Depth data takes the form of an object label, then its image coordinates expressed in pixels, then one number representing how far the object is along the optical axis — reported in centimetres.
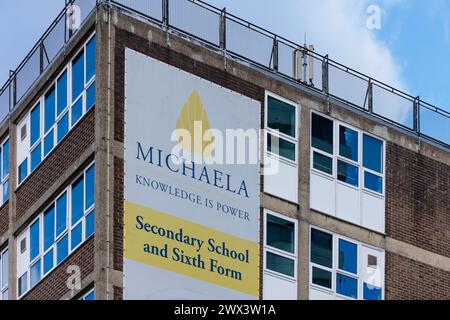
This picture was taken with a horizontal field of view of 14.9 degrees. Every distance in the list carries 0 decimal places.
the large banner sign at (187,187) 3997
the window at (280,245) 4262
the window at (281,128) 4350
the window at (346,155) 4453
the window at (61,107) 4128
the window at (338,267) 4362
